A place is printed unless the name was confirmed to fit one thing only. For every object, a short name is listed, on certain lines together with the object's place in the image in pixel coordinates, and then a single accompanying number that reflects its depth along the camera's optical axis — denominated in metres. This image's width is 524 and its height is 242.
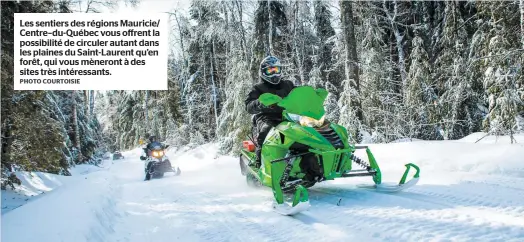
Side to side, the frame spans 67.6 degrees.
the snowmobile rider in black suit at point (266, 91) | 5.48
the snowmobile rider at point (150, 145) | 11.71
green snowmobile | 4.43
